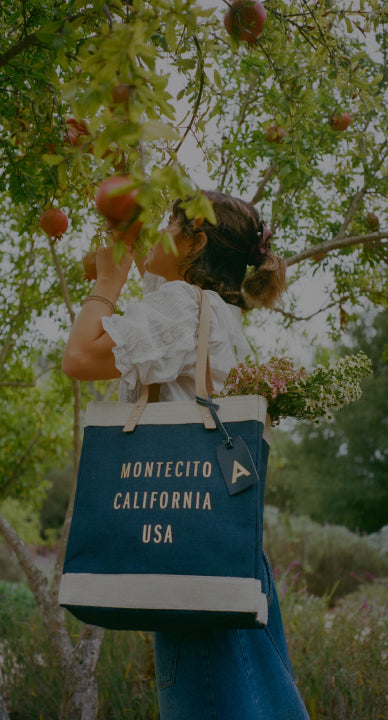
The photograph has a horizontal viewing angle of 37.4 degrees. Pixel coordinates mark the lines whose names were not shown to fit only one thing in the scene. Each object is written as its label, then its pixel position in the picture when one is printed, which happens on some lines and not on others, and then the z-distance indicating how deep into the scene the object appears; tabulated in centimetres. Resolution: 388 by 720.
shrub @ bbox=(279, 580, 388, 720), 249
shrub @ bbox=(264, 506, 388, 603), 746
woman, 106
